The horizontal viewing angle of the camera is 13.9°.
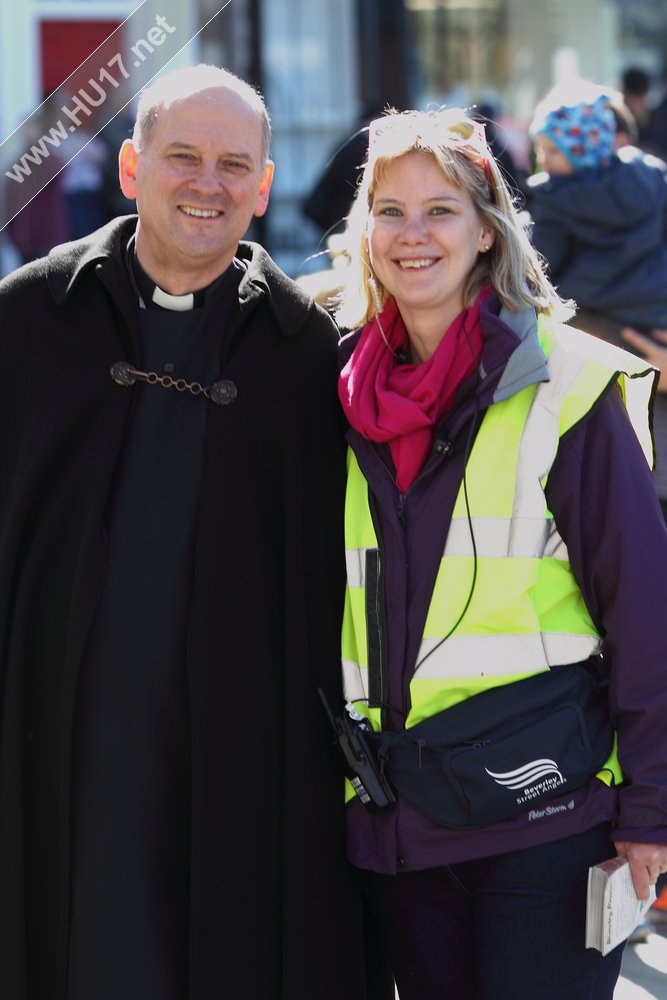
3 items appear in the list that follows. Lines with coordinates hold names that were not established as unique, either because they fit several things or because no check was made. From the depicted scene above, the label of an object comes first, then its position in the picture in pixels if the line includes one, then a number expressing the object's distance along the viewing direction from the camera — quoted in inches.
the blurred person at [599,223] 313.7
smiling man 215.7
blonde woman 195.8
